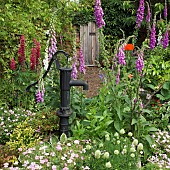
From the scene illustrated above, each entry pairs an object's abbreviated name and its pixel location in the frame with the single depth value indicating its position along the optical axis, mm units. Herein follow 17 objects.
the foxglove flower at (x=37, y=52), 3869
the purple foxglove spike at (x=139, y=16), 3955
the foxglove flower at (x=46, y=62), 3845
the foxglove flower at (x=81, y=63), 3448
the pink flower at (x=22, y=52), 3805
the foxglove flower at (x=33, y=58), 3801
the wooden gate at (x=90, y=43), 8461
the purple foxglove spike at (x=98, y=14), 3291
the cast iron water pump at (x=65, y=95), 2863
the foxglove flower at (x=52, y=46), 3456
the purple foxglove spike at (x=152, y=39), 3963
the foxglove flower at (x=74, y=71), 3494
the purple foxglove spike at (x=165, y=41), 4114
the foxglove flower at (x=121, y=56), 3344
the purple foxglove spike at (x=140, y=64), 3215
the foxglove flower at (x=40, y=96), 3356
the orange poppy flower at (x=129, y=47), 4250
